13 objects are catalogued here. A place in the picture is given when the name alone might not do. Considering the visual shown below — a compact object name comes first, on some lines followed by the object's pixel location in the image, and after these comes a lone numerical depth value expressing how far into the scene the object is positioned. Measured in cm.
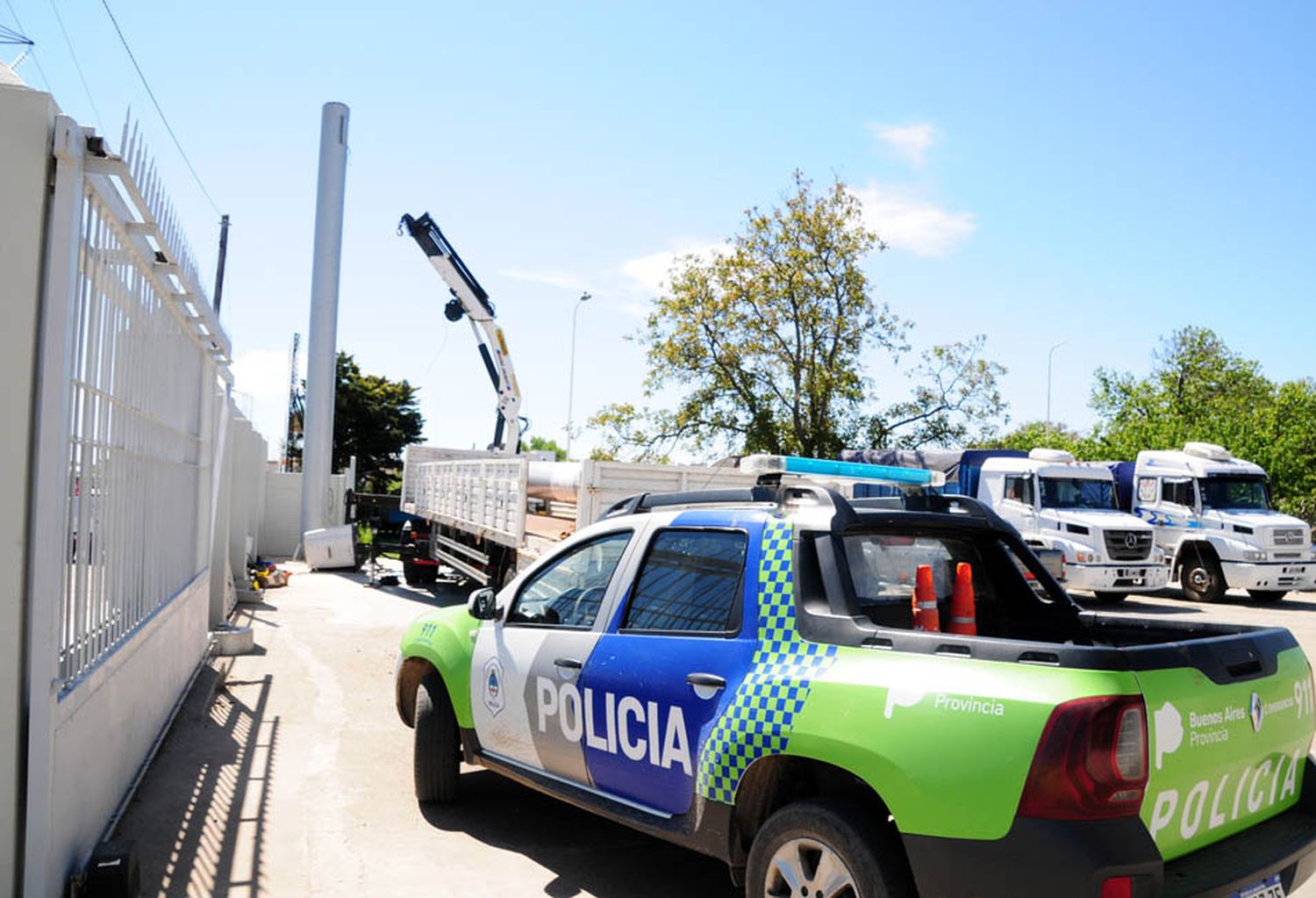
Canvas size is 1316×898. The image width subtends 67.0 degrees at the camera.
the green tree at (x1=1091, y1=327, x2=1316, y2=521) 2936
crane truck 1146
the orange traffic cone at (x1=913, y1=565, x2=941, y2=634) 406
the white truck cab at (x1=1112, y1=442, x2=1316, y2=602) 1794
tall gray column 2358
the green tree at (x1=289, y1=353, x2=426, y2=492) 5391
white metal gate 370
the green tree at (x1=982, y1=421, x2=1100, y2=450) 3359
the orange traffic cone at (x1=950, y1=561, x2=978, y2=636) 424
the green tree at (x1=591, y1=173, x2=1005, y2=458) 2817
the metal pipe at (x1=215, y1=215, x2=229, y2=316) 2917
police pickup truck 274
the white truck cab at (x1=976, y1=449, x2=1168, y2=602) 1670
